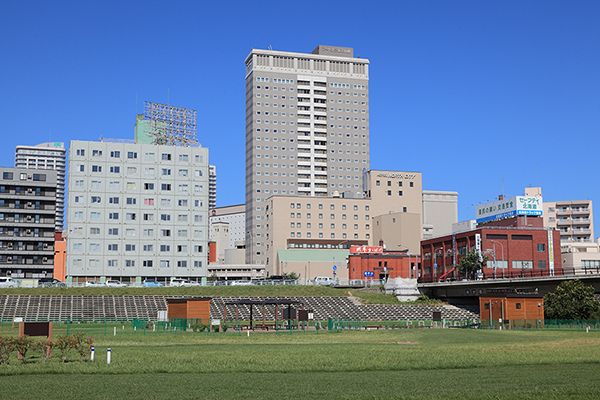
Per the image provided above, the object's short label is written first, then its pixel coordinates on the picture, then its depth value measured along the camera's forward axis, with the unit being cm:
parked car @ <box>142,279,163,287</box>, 11779
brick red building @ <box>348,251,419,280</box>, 15225
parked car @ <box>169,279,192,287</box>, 12154
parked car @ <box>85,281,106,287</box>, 11083
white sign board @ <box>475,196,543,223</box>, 14050
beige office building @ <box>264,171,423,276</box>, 19088
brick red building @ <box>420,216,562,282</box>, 12406
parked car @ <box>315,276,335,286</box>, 12952
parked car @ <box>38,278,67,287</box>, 11111
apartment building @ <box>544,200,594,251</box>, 19488
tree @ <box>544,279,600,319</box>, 8381
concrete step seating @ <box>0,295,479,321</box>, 9094
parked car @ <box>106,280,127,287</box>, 11368
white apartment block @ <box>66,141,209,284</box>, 13288
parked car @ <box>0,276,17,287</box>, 10544
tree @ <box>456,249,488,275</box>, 12019
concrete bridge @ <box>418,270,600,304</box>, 8912
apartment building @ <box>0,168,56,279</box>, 13288
